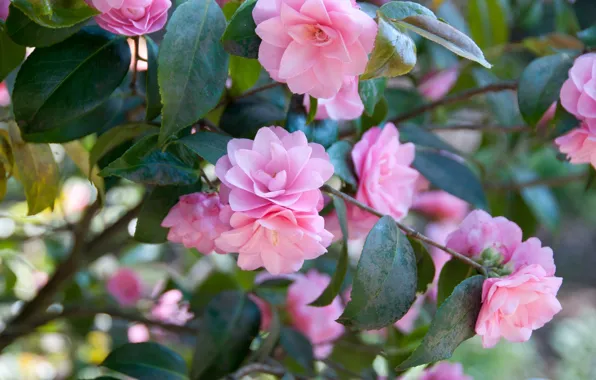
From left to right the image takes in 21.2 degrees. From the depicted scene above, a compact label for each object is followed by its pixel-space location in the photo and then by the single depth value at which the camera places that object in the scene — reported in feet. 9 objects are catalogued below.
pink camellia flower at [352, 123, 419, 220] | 3.13
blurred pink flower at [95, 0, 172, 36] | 2.89
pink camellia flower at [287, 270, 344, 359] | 3.93
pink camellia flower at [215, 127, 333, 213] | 2.80
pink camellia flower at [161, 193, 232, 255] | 2.92
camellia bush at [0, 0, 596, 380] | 2.82
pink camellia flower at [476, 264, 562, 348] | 2.91
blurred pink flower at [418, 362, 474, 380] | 3.76
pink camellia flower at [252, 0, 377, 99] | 2.77
